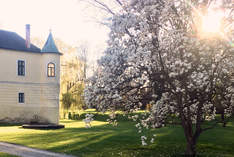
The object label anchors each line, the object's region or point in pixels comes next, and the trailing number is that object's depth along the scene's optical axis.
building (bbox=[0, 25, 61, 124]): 33.13
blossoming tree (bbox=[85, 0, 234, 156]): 10.69
